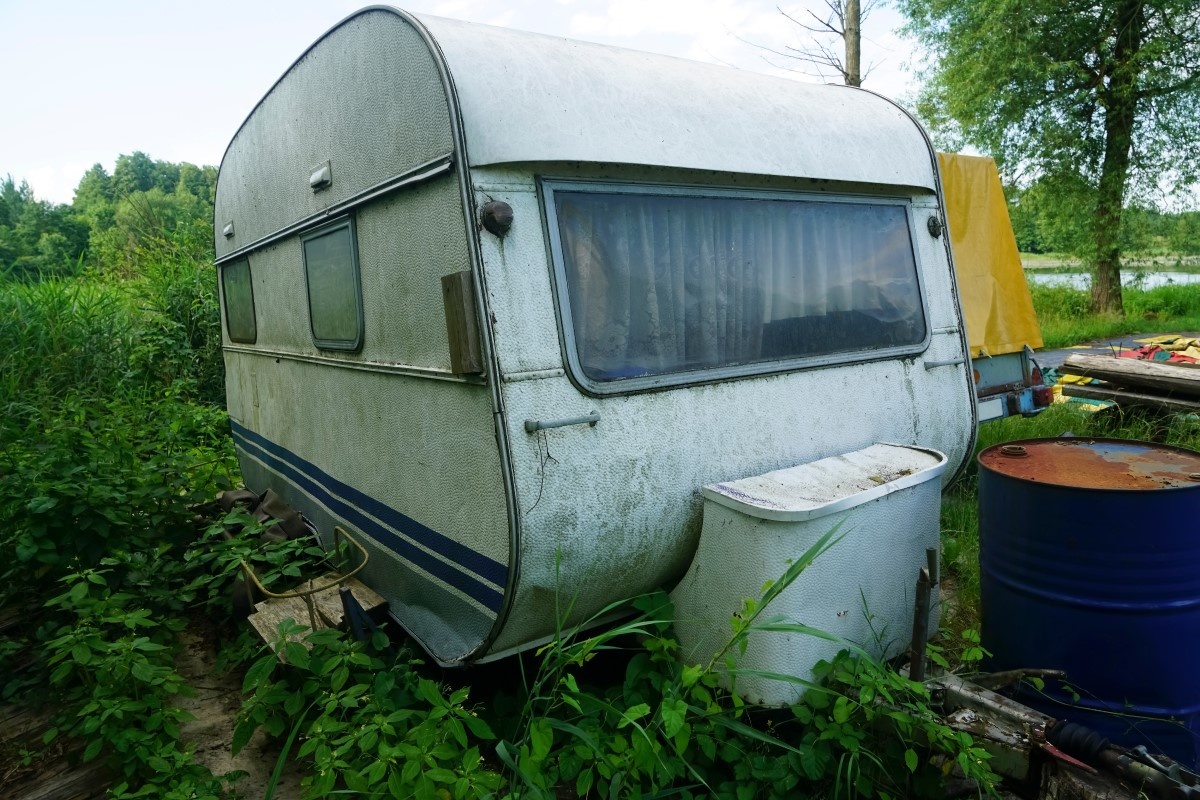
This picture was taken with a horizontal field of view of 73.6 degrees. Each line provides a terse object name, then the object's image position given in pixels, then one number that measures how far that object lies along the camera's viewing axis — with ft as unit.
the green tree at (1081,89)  43.73
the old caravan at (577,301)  8.20
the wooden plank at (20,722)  10.59
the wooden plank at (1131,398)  18.95
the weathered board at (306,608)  10.67
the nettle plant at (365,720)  7.34
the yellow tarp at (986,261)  17.37
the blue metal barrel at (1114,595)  7.99
